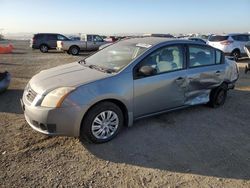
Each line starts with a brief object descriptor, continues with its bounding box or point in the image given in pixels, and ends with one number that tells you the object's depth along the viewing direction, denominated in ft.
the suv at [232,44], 37.29
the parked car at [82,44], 50.77
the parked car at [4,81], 16.62
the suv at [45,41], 56.89
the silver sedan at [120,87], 9.20
